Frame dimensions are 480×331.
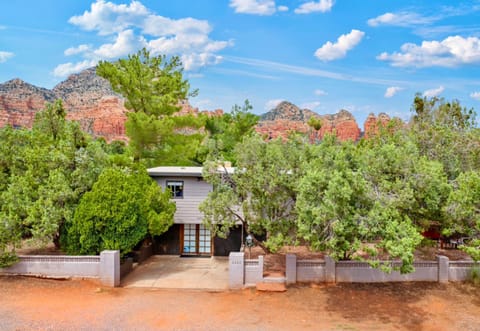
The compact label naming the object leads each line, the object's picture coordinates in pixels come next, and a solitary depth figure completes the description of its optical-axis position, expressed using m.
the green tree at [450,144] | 15.06
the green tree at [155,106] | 21.70
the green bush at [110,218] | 13.36
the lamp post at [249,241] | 13.62
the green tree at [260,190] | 12.80
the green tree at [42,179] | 13.10
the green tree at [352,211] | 9.89
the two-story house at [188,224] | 17.14
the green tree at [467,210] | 10.47
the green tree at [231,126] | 29.66
